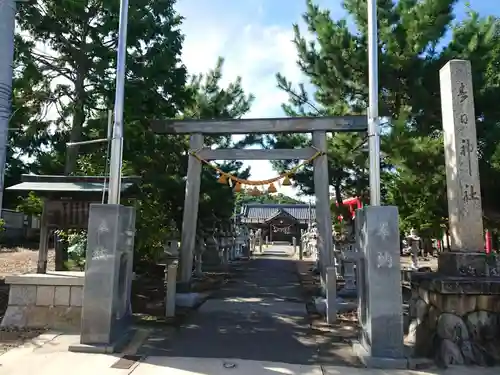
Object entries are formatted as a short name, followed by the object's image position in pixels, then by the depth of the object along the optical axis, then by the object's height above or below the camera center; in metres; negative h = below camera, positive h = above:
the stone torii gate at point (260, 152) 9.66 +2.13
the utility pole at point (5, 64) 5.68 +2.35
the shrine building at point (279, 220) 47.19 +2.54
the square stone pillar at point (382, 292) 5.61 -0.63
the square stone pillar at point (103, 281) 6.00 -0.59
